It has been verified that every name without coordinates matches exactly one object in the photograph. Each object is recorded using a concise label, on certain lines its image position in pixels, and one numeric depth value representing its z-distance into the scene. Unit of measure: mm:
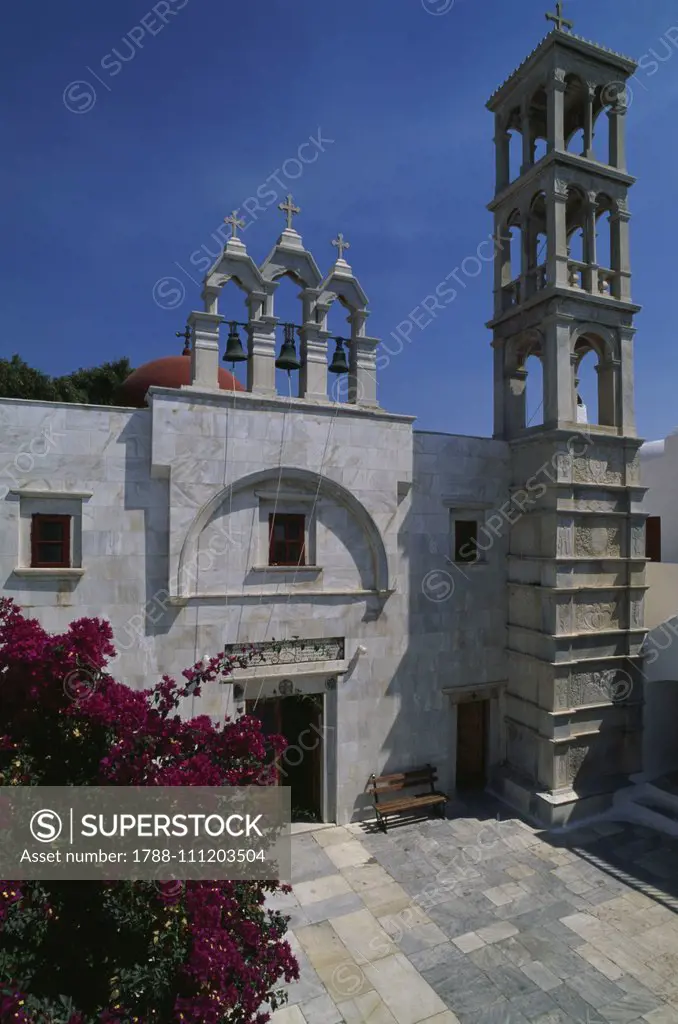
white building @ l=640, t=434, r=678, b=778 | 12602
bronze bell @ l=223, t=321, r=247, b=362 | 11125
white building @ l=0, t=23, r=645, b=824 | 10008
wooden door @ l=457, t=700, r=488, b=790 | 13055
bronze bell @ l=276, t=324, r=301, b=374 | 11305
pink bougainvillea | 4102
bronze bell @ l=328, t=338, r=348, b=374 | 11797
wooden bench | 11320
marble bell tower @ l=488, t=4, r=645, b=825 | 12000
